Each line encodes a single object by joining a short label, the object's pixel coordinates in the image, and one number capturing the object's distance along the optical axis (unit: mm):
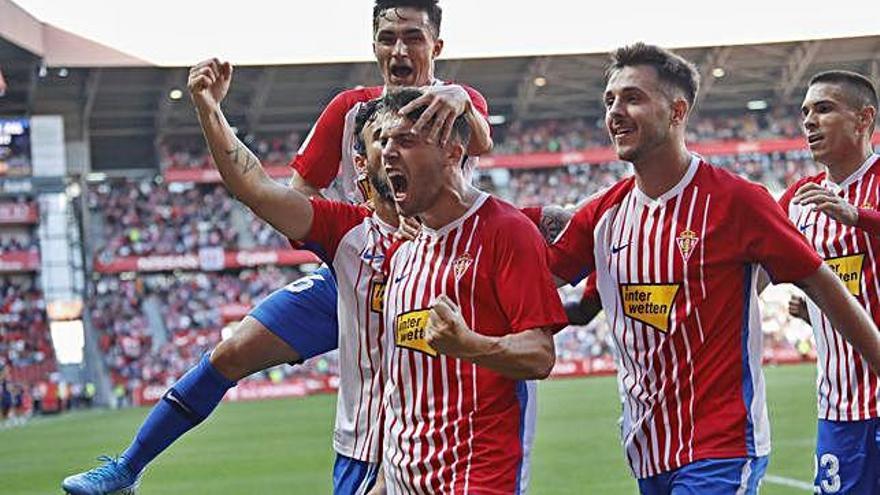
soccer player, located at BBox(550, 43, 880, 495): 4332
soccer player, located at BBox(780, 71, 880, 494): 5703
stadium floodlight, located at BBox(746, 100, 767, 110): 46250
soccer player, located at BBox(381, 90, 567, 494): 3857
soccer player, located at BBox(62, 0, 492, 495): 5324
